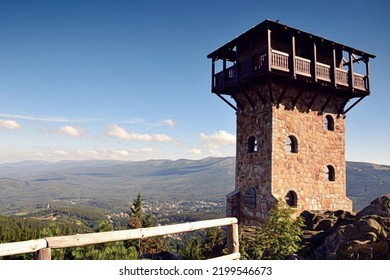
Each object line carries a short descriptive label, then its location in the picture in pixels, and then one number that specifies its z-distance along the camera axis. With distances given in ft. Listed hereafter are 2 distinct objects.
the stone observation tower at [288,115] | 45.91
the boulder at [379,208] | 36.14
